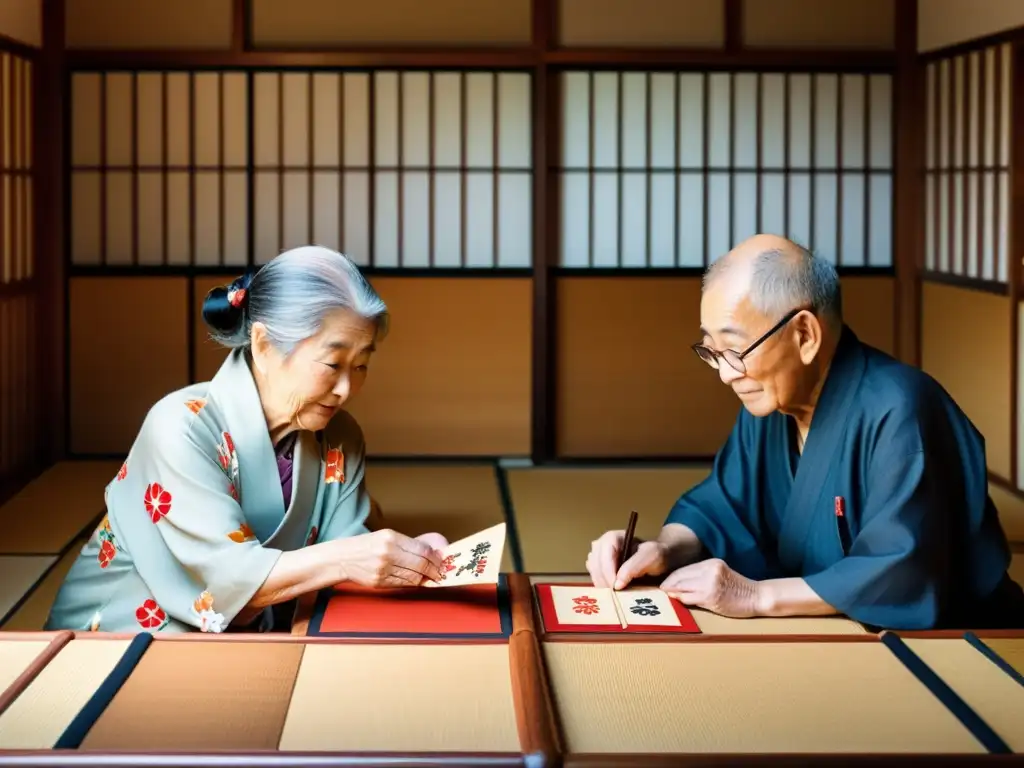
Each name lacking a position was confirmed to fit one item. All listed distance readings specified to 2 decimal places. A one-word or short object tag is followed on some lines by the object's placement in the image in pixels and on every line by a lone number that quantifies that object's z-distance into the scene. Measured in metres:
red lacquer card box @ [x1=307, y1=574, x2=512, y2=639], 2.08
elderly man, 2.20
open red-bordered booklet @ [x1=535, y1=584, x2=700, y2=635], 2.10
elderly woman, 2.29
